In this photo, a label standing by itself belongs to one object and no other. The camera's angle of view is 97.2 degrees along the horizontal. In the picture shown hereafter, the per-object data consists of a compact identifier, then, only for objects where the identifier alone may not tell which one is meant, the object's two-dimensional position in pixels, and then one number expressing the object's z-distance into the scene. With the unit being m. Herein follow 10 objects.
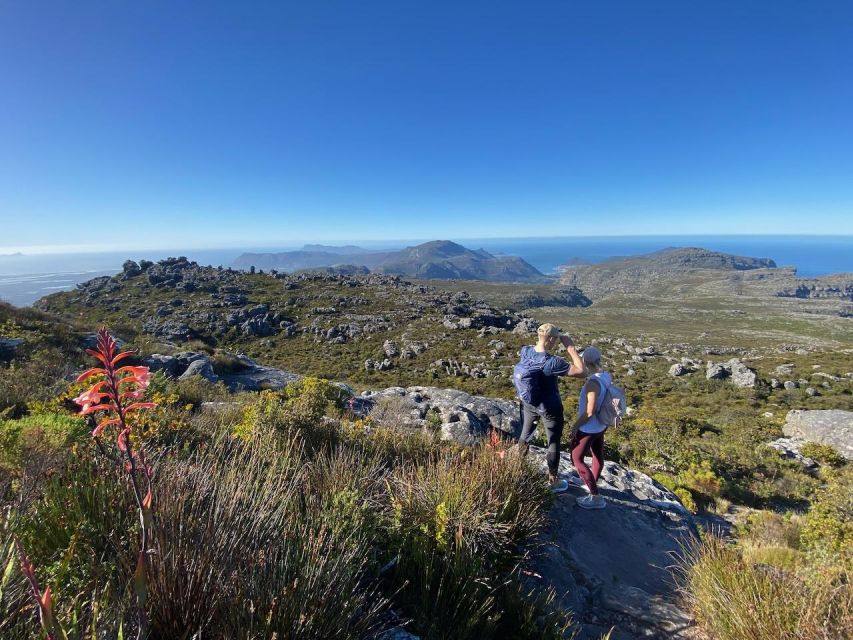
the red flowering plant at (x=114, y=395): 1.15
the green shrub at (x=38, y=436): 2.65
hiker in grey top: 4.32
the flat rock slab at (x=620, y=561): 2.97
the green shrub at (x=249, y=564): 1.53
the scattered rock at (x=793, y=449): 10.38
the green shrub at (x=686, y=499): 6.41
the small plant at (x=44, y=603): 0.71
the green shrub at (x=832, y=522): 3.47
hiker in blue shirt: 4.41
